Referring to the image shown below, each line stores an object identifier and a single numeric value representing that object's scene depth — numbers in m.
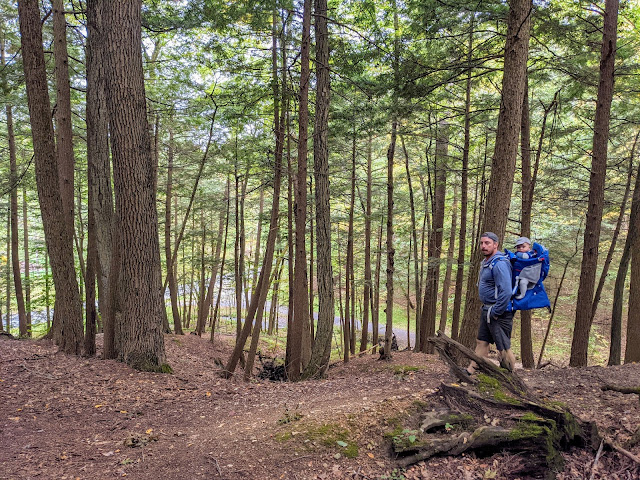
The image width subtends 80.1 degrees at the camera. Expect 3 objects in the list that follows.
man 4.66
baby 4.71
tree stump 3.38
